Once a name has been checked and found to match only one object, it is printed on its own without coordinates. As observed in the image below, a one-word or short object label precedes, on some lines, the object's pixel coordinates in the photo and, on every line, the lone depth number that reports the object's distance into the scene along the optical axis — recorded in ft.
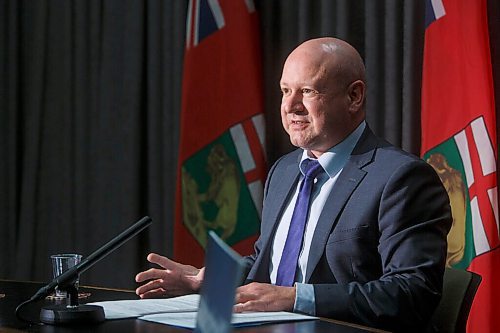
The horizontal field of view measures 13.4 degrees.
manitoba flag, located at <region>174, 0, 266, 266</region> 17.73
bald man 13.36
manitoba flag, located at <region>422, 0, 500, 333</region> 15.74
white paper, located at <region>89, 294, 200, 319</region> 12.78
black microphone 12.50
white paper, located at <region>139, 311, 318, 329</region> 12.47
